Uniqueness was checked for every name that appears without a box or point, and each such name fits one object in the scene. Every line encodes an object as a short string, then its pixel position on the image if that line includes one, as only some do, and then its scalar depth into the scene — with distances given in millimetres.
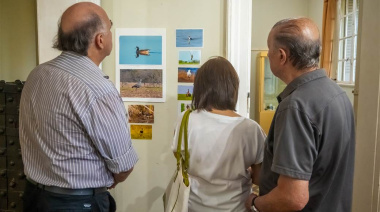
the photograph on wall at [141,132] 2234
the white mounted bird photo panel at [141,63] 2160
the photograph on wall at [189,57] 2152
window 4707
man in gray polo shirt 978
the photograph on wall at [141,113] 2215
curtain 4980
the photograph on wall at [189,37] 2137
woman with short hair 1346
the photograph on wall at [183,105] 2201
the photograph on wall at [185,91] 2188
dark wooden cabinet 1838
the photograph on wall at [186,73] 2170
